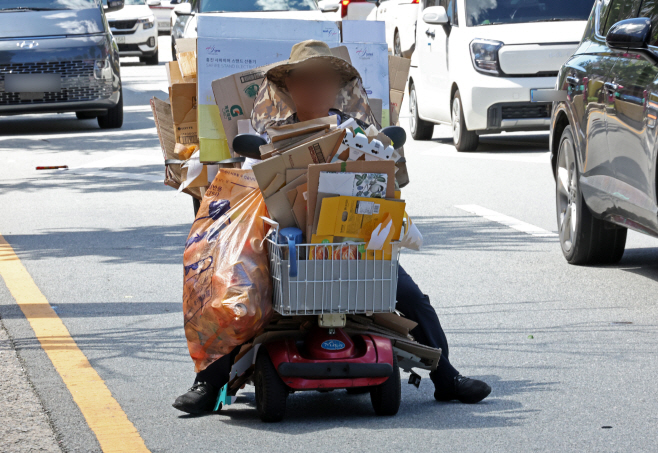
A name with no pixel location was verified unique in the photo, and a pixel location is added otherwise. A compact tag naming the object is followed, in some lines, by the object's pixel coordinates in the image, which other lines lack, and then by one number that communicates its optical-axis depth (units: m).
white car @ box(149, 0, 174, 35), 73.19
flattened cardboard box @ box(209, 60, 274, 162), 9.45
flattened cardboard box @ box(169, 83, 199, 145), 10.45
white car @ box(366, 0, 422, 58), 40.78
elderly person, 9.01
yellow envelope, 8.25
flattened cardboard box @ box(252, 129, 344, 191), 8.41
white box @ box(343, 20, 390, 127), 10.58
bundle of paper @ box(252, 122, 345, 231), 8.41
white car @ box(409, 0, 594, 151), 25.77
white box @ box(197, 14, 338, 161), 9.81
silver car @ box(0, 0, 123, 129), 30.84
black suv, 12.48
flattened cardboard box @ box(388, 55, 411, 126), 11.00
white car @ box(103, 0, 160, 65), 55.78
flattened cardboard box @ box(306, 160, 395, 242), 8.27
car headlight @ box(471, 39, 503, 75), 25.98
